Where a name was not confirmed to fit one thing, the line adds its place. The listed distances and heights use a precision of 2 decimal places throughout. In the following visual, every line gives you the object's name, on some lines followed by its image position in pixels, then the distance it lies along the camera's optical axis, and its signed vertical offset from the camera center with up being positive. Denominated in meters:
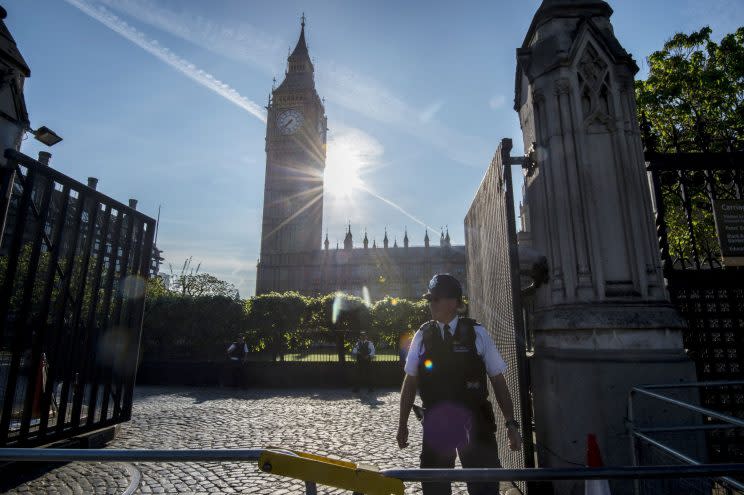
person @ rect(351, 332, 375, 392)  14.23 -0.77
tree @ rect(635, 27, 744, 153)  11.13 +7.31
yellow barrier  1.63 -0.57
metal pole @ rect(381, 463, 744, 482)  1.50 -0.52
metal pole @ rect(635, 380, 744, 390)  2.85 -0.33
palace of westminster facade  76.25 +22.74
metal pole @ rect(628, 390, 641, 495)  3.24 -0.82
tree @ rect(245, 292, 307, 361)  20.17 +1.06
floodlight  6.24 +3.20
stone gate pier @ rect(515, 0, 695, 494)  3.55 +0.94
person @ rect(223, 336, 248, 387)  14.90 -0.91
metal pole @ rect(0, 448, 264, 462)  1.69 -0.50
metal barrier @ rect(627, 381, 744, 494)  2.49 -0.74
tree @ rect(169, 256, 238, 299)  50.43 +7.17
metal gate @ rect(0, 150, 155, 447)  5.09 +0.43
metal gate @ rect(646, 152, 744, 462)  4.48 +0.43
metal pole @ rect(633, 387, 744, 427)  2.06 -0.43
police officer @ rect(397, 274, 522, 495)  3.01 -0.46
